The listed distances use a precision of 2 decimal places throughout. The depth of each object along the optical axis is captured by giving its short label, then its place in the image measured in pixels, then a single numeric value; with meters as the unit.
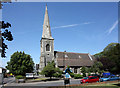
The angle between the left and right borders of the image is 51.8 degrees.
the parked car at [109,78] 26.65
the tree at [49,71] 33.47
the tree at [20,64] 33.34
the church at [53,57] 51.16
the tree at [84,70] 46.01
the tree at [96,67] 41.08
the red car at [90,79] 24.29
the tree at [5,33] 4.17
